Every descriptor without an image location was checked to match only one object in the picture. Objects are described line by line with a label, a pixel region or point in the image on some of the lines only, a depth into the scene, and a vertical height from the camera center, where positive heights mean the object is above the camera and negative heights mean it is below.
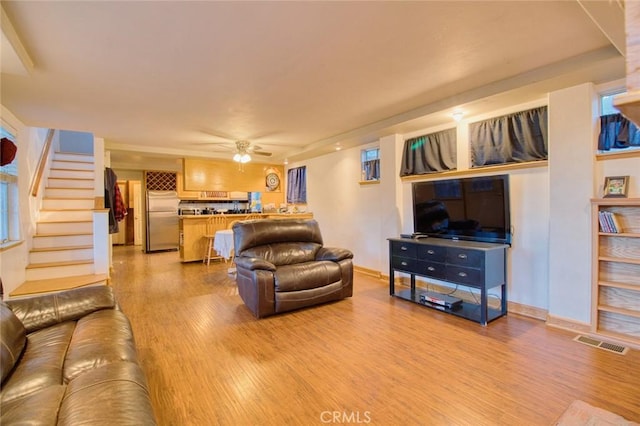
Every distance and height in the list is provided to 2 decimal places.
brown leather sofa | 1.10 -0.74
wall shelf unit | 2.60 -0.62
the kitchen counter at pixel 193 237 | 6.42 -0.57
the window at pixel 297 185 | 7.16 +0.62
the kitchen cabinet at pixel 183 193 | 6.68 +0.41
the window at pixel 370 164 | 5.19 +0.81
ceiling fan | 5.32 +1.10
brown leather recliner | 3.34 -0.70
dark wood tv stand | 3.06 -0.65
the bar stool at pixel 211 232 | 6.51 -0.48
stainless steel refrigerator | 8.36 -0.28
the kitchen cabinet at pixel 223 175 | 6.63 +0.84
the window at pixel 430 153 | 4.00 +0.78
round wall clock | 7.72 +0.75
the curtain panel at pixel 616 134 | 2.59 +0.65
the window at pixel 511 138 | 3.17 +0.79
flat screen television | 3.35 -0.01
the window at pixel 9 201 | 3.42 +0.15
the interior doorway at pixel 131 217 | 9.54 -0.18
